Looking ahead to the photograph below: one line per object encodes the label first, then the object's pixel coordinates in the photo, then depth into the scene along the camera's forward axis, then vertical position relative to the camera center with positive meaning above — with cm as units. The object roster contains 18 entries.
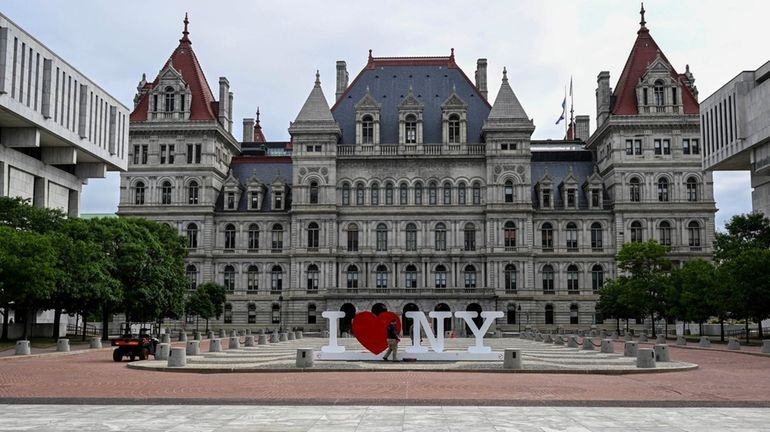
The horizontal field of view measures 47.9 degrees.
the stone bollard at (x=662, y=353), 4003 -193
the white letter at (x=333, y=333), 4303 -109
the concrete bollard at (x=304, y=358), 3622 -194
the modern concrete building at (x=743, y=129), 7350 +1631
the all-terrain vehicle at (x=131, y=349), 4247 -183
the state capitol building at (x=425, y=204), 10006 +1259
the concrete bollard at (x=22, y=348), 4731 -199
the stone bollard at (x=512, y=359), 3594 -198
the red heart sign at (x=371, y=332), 4034 -95
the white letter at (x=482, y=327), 4197 -66
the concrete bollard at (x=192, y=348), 4550 -192
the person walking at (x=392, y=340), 3944 -130
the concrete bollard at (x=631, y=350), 4536 -201
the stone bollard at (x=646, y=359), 3599 -198
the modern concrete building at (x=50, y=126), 6303 +1512
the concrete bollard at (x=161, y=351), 4262 -193
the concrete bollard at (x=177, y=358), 3647 -195
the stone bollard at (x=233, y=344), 5397 -202
